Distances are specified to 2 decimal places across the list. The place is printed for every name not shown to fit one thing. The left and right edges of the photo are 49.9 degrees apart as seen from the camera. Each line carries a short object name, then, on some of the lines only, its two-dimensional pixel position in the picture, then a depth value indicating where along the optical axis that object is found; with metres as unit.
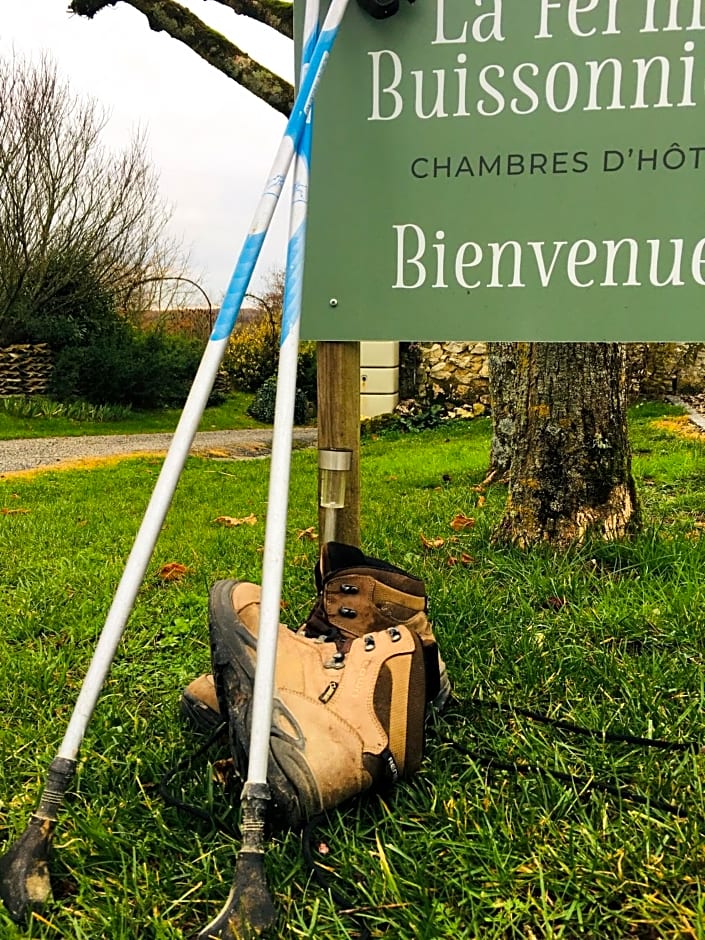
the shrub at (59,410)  13.45
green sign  1.75
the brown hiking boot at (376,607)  1.77
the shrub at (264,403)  15.00
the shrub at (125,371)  14.20
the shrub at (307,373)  14.16
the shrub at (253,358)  17.20
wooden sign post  1.96
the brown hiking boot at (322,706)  1.37
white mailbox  10.75
